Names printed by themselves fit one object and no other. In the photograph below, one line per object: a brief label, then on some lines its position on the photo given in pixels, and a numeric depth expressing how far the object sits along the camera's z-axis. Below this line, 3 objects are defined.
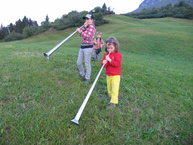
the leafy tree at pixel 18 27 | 66.09
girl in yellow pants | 3.21
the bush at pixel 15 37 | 42.98
